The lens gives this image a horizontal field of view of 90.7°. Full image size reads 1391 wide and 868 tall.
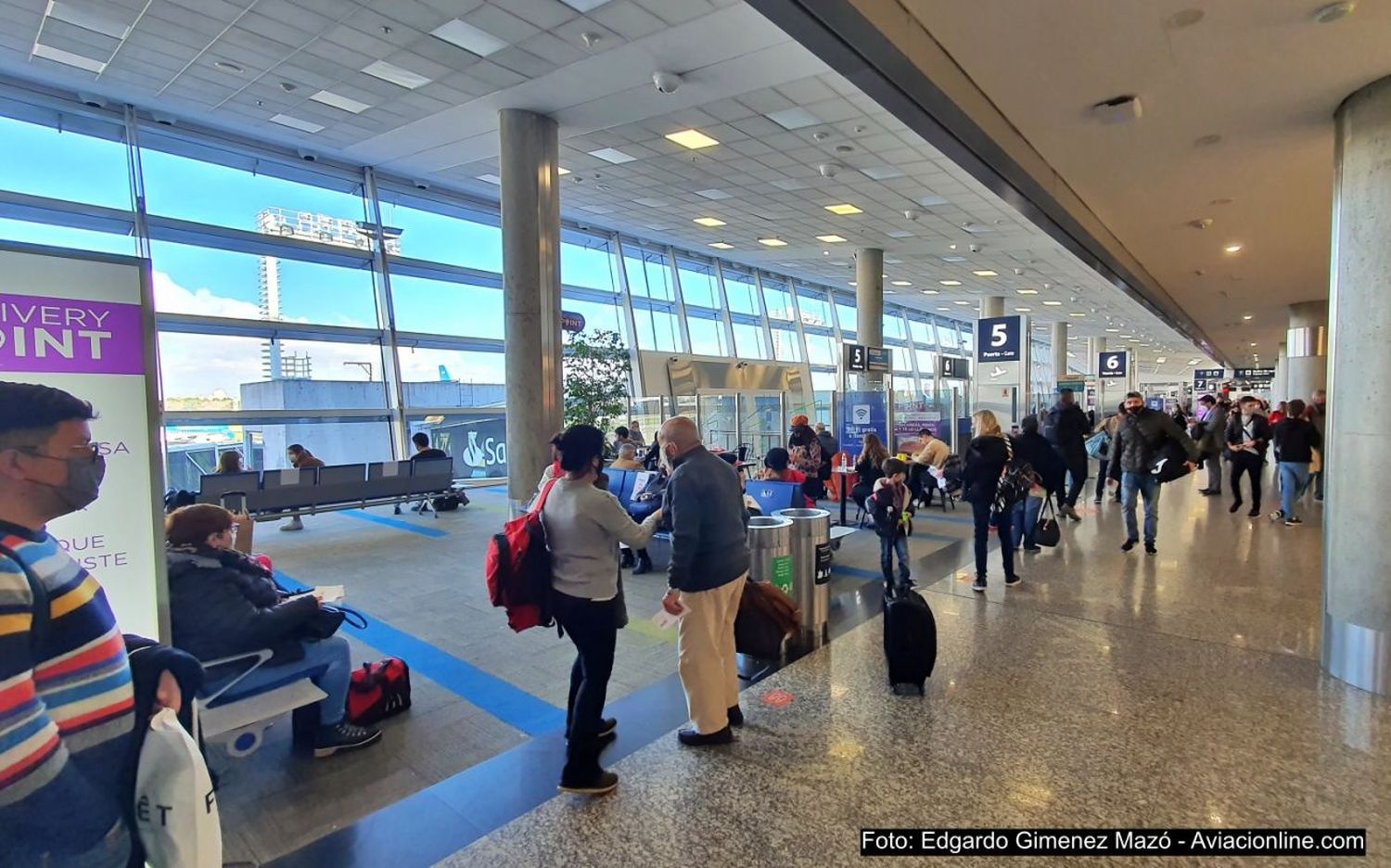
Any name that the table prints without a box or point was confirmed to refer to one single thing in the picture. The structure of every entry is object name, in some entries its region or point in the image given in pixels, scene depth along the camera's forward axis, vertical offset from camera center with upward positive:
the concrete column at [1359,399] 3.64 -0.07
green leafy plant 13.63 +0.45
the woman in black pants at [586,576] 2.84 -0.73
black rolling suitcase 3.66 -1.32
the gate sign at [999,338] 14.41 +1.17
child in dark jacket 5.40 -0.90
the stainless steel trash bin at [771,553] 4.39 -1.00
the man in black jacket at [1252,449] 9.12 -0.82
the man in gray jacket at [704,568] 3.03 -0.76
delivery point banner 1.80 +0.10
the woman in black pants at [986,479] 5.62 -0.70
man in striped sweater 1.19 -0.49
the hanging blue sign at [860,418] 12.50 -0.41
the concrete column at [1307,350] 13.60 +0.78
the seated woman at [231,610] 2.94 -0.89
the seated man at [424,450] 11.13 -0.74
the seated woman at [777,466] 7.12 -0.71
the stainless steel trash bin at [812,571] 4.54 -1.16
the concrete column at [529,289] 9.27 +1.54
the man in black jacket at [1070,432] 7.93 -0.47
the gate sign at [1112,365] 22.84 +0.88
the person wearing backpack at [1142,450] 6.59 -0.57
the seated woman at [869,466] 8.13 -0.85
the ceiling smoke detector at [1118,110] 4.07 +1.70
